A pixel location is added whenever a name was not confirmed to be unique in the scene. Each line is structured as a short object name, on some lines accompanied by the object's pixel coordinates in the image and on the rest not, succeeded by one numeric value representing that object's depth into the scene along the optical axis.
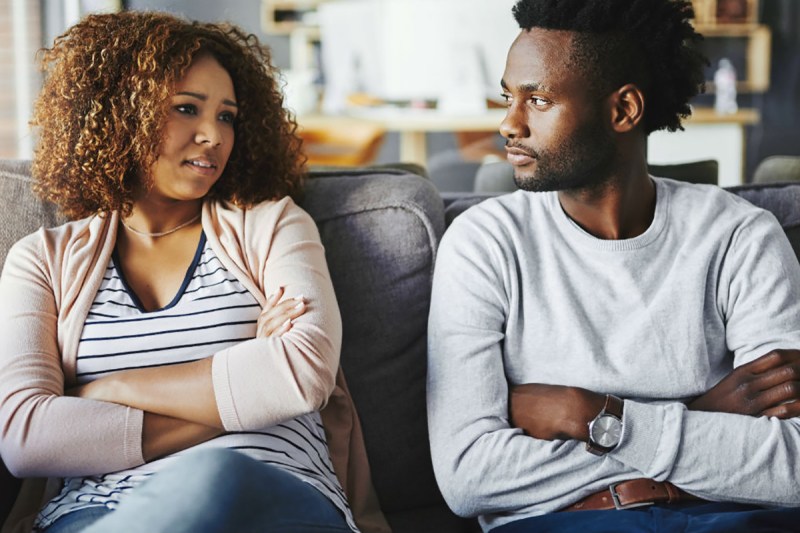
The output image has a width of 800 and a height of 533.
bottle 5.77
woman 1.28
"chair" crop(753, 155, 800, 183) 2.12
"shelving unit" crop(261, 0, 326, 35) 6.35
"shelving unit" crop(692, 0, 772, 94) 5.92
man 1.33
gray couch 1.63
